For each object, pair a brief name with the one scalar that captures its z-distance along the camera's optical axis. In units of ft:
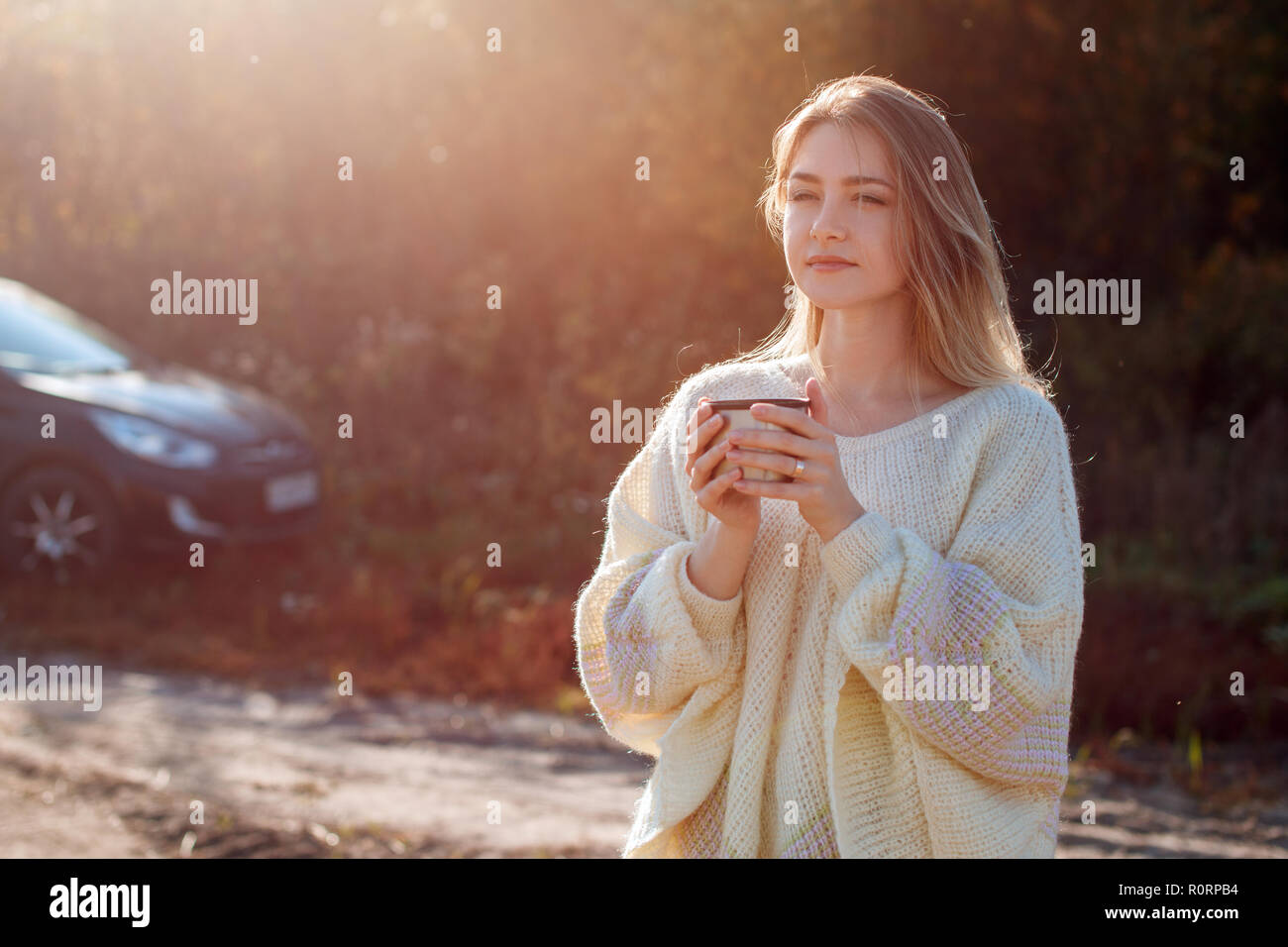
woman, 6.63
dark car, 24.03
